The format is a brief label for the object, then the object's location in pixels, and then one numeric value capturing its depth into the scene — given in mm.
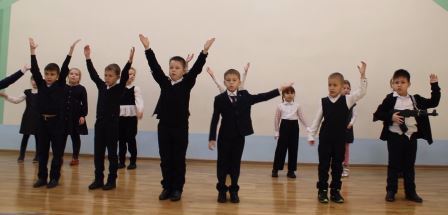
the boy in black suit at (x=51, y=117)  4176
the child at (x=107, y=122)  4172
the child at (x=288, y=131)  5508
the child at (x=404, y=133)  3988
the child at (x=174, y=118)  3695
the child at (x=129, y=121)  5672
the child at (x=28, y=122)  5941
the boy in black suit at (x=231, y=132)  3742
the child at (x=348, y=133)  5652
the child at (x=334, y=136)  3824
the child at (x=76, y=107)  5781
